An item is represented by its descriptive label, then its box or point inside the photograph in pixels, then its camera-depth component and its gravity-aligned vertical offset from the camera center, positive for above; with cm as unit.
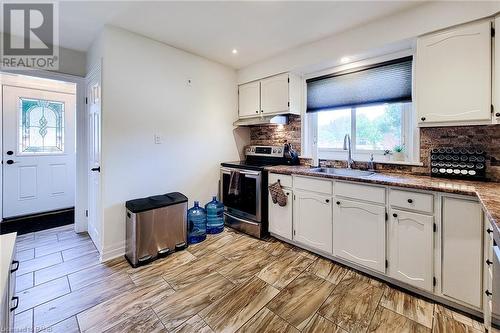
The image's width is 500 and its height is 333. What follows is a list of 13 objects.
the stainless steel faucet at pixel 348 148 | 277 +19
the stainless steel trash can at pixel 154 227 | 237 -69
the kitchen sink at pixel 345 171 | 260 -9
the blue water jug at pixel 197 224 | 296 -80
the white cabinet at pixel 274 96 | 311 +98
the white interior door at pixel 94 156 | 260 +10
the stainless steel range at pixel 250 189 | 301 -34
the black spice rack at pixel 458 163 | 194 +1
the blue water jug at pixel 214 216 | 326 -76
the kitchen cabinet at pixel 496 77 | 171 +65
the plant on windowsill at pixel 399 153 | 250 +12
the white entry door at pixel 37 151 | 365 +23
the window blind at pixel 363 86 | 244 +93
